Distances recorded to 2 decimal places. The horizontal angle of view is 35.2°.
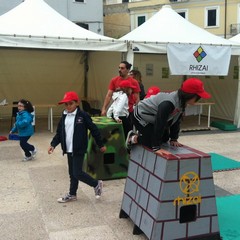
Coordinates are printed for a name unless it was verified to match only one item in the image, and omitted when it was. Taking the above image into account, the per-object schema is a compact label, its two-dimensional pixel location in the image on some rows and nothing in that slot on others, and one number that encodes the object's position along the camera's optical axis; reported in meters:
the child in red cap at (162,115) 3.42
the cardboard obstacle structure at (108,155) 5.68
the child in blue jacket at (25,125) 6.85
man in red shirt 5.99
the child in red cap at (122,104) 5.73
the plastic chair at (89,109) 11.15
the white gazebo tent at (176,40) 9.43
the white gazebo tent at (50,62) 9.23
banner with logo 9.61
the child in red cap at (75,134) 4.49
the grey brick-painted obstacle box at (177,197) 3.43
